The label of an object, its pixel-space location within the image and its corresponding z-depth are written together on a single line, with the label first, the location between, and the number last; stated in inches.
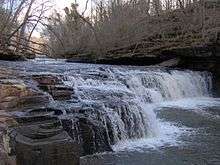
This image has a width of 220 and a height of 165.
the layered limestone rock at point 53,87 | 211.1
